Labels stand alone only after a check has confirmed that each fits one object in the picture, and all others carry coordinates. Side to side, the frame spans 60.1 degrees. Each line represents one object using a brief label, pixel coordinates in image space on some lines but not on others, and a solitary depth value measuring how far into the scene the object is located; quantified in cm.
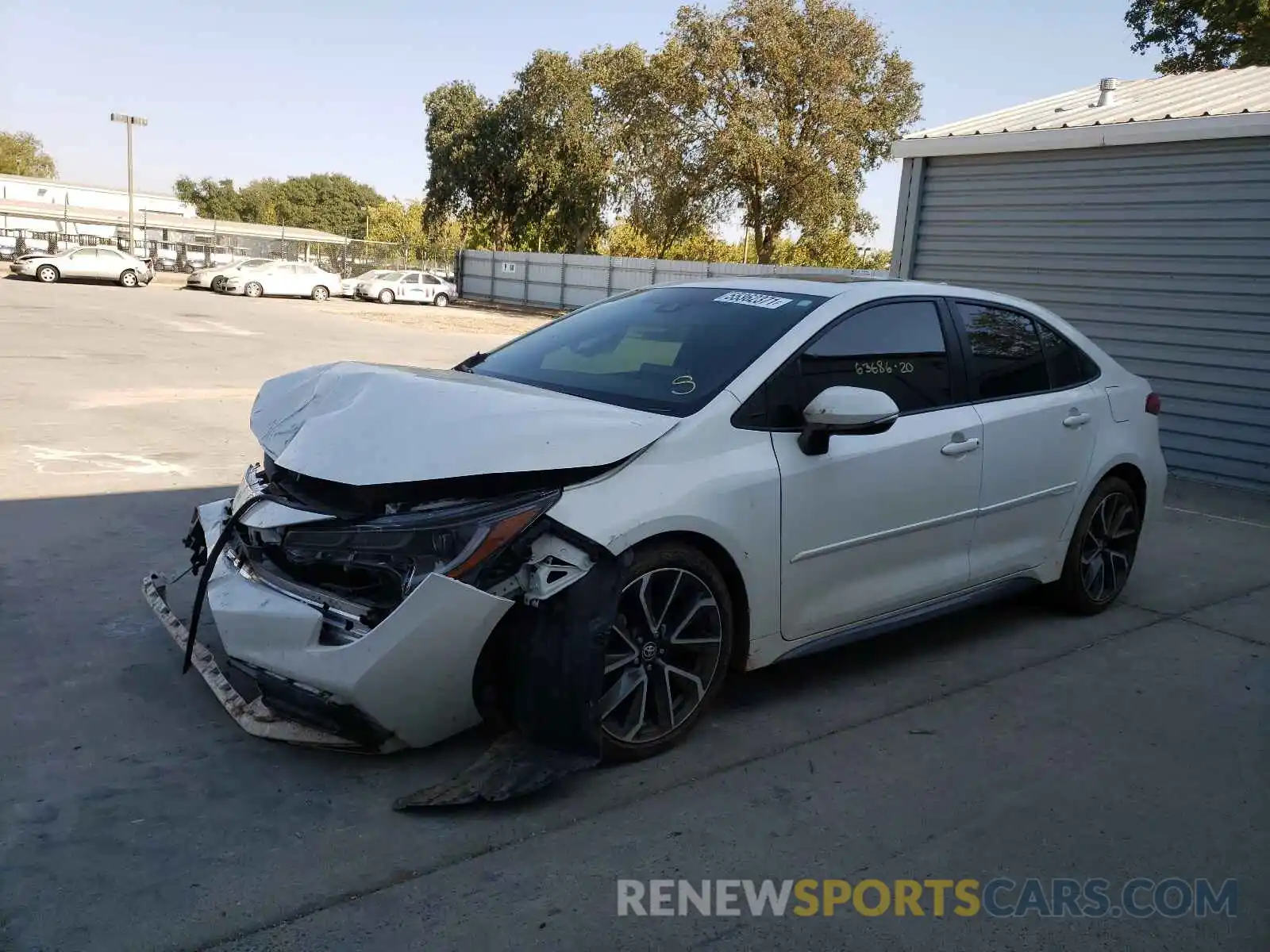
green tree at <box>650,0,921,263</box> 3519
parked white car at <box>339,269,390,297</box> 4072
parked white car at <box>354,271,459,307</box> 4034
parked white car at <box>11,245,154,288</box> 3569
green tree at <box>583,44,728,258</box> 3741
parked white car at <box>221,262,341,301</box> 3659
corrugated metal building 959
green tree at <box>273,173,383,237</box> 10225
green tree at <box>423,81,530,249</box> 4631
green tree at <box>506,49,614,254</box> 4356
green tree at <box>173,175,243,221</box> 10012
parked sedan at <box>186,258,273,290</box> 3647
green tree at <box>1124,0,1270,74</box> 3139
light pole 4747
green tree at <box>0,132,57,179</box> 9300
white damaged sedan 323
